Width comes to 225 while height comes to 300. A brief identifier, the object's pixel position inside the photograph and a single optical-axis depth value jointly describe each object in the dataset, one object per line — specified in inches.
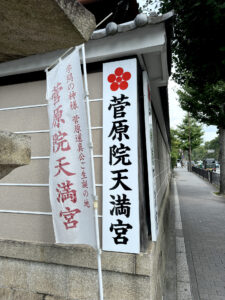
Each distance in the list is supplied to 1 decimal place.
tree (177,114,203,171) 1592.0
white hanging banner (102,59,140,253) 117.3
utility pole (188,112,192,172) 1513.0
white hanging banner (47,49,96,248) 102.9
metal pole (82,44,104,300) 98.6
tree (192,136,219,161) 3741.6
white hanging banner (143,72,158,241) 129.8
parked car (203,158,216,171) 1427.7
